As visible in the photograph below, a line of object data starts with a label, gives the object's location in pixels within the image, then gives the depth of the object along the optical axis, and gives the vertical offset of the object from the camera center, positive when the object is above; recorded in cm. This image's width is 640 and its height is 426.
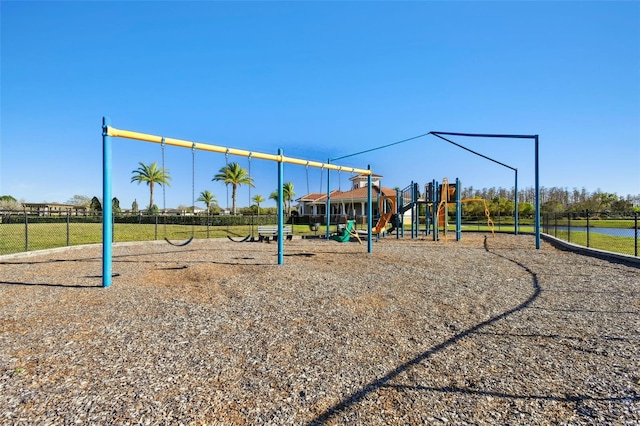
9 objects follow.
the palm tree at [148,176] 5144 +574
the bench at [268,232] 1658 -73
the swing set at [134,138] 651 +135
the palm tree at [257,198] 6166 +315
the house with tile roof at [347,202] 3912 +165
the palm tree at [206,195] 5857 +346
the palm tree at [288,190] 5681 +420
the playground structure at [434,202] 1732 +74
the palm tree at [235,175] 4752 +558
